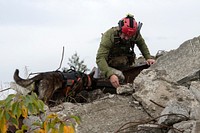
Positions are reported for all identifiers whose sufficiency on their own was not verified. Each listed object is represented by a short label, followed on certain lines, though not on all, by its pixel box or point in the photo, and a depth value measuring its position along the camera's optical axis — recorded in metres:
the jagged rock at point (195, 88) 5.46
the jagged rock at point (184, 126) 4.38
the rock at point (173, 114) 4.65
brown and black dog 6.93
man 7.54
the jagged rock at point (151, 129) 4.68
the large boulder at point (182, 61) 6.52
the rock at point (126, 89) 6.37
